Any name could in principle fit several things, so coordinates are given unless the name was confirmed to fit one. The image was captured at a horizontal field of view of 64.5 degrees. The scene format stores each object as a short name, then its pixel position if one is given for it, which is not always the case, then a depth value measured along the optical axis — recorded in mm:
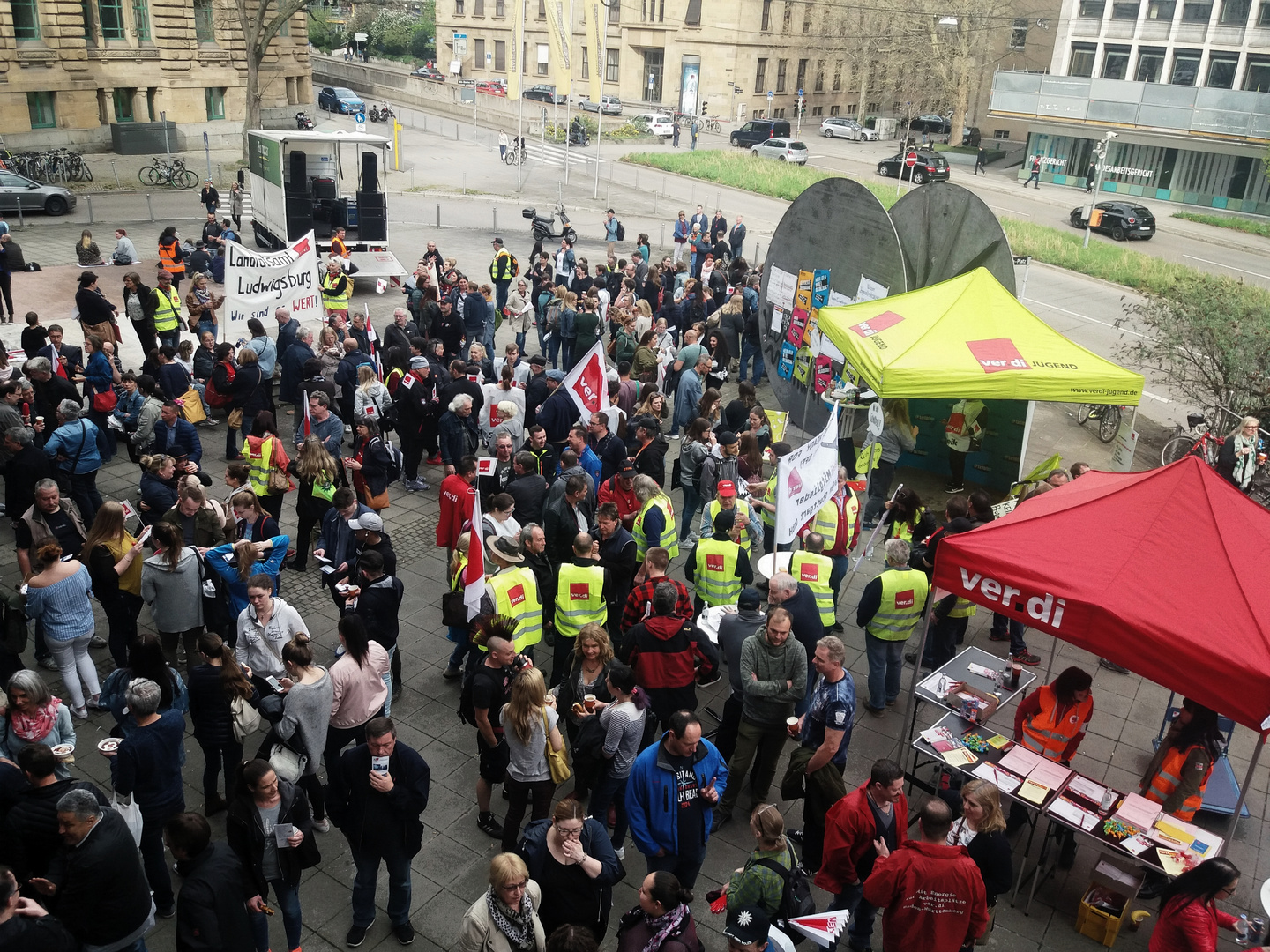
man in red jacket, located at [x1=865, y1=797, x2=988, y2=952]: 5418
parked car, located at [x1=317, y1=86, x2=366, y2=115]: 57906
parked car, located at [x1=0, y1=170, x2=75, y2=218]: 27406
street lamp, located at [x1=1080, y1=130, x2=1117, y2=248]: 30638
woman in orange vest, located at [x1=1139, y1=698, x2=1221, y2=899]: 7035
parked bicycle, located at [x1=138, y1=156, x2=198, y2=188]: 34656
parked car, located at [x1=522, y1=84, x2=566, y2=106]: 68812
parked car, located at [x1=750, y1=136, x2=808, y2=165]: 50812
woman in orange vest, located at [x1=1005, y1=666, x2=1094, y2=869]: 7281
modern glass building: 45156
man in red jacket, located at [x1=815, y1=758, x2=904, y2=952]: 5871
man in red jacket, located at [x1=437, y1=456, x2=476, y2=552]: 9289
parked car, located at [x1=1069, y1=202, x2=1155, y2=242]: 36812
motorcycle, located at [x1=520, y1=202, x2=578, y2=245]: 27891
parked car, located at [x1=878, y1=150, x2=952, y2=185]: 45406
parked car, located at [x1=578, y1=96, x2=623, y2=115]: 67562
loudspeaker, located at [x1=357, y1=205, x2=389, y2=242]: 22828
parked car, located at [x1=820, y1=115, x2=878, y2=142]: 64938
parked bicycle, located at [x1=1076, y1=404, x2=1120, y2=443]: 16031
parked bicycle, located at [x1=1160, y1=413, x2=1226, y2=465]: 14219
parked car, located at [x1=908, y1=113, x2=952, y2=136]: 65000
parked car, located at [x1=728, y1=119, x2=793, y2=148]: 56812
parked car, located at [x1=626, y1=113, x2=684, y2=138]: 59062
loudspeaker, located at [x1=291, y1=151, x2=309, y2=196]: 23538
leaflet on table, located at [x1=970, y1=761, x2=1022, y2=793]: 7023
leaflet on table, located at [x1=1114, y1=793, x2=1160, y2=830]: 6758
